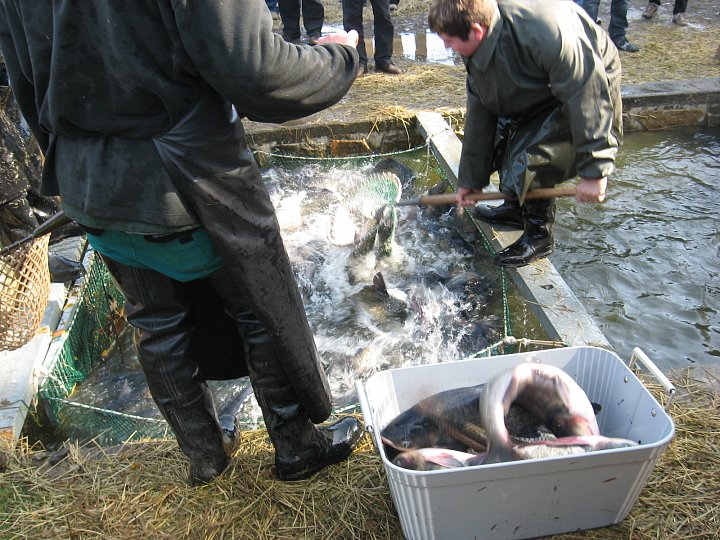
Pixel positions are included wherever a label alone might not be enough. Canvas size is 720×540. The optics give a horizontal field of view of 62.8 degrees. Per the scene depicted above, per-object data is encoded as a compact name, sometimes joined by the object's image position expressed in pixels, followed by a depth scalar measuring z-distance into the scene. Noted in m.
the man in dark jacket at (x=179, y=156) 1.73
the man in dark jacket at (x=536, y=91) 3.46
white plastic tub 2.02
